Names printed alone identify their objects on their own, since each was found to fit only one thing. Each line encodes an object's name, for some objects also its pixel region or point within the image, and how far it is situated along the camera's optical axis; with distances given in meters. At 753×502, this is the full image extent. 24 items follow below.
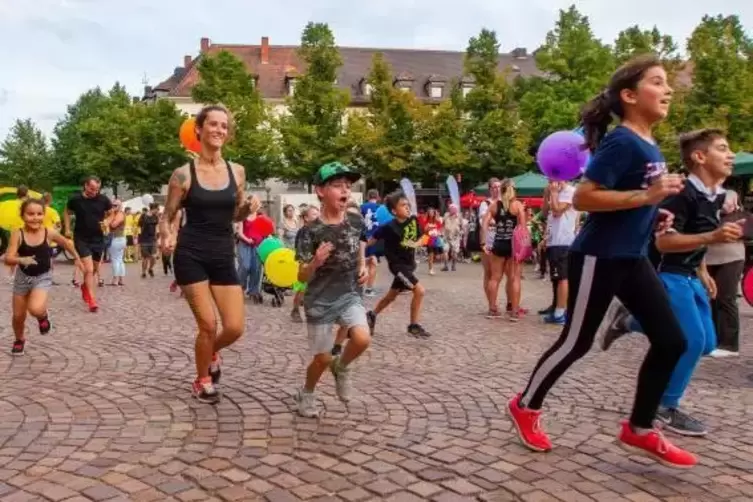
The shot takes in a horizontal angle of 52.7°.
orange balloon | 6.06
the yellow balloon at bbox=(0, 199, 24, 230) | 10.35
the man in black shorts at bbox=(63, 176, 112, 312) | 11.31
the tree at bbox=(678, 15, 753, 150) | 34.56
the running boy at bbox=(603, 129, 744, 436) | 4.48
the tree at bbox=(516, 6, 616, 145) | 38.31
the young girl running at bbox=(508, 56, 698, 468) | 3.76
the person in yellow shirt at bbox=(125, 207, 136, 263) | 23.71
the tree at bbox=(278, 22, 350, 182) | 43.59
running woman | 5.07
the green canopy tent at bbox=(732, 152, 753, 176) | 14.95
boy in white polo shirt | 9.35
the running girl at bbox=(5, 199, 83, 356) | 7.06
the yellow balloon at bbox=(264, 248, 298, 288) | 8.05
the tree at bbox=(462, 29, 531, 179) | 41.75
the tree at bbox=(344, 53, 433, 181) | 42.75
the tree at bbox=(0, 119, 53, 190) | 66.62
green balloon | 10.32
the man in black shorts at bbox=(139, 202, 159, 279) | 17.55
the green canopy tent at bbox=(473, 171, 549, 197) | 21.50
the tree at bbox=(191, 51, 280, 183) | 45.53
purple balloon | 6.06
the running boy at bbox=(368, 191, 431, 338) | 8.38
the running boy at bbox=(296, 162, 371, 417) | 4.78
